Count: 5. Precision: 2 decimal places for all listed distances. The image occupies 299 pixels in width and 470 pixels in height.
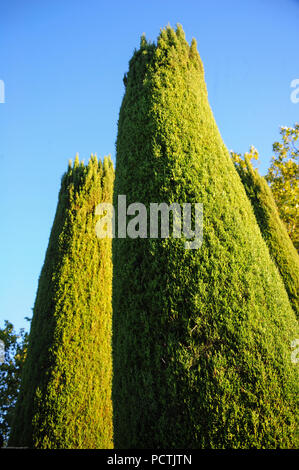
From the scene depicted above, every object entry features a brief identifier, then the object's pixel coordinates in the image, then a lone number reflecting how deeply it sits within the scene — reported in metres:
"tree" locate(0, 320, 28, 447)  15.33
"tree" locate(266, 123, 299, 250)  9.49
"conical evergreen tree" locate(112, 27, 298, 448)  2.31
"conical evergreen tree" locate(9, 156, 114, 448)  5.09
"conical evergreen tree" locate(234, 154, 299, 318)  4.99
